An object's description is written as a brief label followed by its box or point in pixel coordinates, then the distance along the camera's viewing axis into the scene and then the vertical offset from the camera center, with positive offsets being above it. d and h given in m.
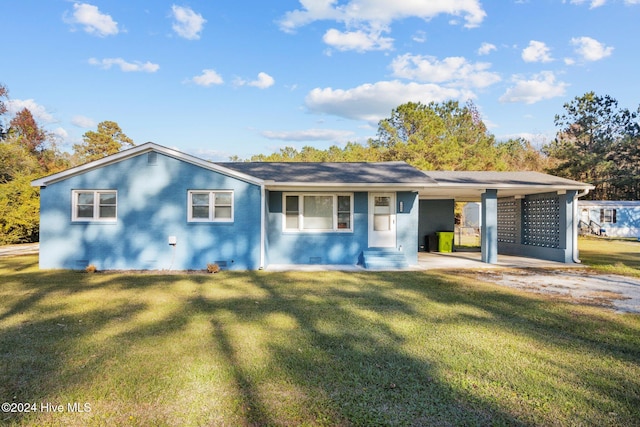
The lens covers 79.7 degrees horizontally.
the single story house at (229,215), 10.70 -0.02
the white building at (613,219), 27.09 -0.32
